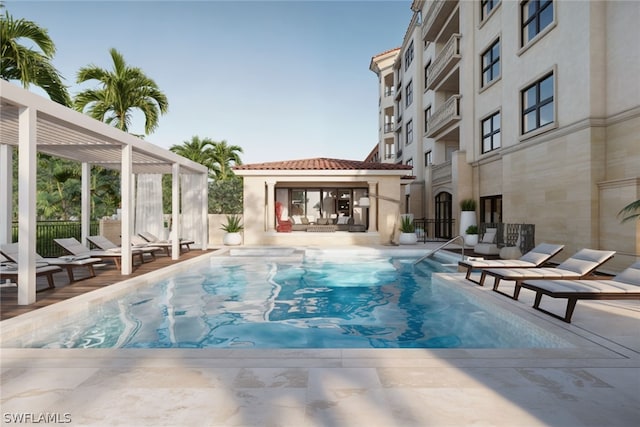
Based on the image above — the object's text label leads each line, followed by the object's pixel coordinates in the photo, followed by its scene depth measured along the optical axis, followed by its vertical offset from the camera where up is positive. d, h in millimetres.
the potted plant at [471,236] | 16297 -1007
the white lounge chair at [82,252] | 9930 -1048
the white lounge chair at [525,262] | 7891 -1074
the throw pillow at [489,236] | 14075 -870
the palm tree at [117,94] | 16266 +5429
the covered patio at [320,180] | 18375 +742
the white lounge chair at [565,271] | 6625 -1089
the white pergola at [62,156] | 6227 +1831
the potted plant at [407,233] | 17844 -949
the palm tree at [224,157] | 35188 +5464
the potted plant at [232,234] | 18172 -996
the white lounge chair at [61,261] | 7721 -1125
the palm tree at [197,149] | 33312 +5930
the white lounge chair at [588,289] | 5180 -1098
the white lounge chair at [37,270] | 7070 -1101
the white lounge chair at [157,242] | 13924 -1095
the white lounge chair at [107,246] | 11155 -1004
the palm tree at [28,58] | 10109 +4430
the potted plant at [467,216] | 18047 -127
